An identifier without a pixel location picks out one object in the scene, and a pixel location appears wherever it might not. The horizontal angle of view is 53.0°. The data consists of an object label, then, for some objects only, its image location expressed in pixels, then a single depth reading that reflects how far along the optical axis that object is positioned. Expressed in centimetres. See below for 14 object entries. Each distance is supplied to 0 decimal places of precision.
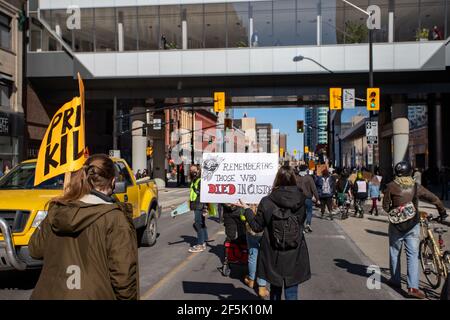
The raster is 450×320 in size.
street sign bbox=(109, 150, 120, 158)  2944
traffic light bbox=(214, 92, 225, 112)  2608
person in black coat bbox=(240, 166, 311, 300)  455
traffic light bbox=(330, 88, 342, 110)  2397
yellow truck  637
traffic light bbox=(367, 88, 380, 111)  2188
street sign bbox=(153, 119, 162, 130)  3550
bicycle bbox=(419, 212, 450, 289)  682
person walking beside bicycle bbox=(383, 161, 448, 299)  653
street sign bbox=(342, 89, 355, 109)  2413
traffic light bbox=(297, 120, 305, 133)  3806
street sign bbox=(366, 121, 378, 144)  2138
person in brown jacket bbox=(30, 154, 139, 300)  280
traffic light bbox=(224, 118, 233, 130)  3334
